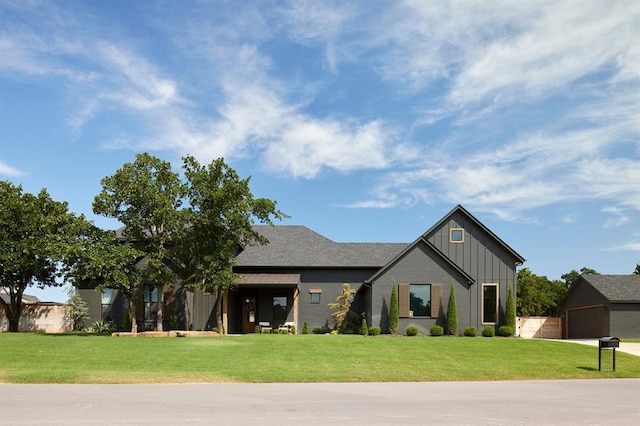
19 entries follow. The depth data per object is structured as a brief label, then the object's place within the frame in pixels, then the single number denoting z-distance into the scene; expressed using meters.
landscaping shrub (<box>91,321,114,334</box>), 34.72
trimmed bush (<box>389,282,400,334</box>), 31.89
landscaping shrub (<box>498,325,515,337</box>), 32.31
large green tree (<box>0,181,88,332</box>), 33.22
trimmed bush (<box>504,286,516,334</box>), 32.84
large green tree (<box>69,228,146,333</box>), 29.75
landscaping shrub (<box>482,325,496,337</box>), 32.06
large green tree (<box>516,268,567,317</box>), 52.38
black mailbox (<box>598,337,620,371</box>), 18.94
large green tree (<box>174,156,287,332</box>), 30.42
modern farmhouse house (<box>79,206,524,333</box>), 32.62
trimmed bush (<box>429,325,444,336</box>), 31.54
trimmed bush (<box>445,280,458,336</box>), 31.81
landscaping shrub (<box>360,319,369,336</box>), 32.09
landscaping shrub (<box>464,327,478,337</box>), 31.78
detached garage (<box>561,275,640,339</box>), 35.41
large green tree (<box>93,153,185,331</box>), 30.20
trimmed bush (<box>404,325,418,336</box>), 31.50
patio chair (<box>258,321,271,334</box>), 34.25
